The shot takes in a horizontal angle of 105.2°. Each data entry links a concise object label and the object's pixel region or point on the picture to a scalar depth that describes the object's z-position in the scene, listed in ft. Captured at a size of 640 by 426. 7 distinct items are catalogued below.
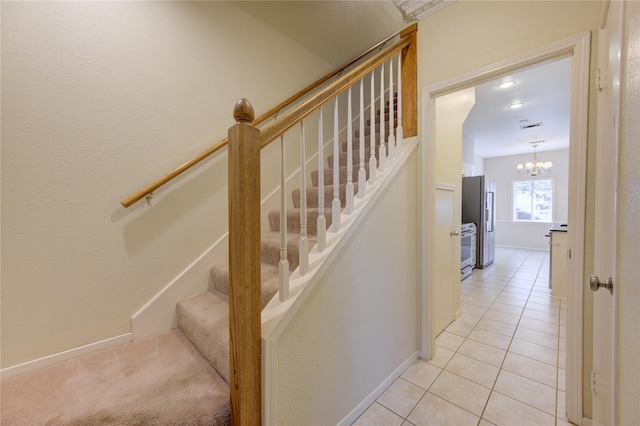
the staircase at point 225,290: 4.33
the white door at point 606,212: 3.03
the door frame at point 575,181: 4.48
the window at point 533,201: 23.05
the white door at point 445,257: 7.49
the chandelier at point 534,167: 20.03
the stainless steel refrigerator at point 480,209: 16.08
